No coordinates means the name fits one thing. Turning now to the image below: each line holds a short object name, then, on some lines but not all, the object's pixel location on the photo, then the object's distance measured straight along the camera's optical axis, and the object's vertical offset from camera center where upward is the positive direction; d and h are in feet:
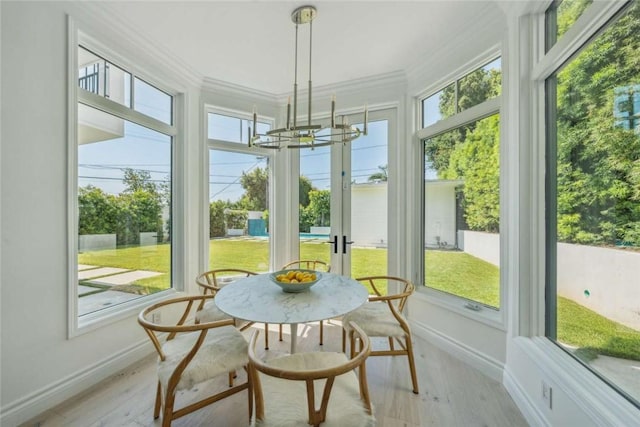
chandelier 5.82 +1.95
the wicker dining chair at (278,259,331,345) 10.46 -2.22
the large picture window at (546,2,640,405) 3.81 +0.18
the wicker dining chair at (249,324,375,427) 3.45 -2.76
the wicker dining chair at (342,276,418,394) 6.62 -2.71
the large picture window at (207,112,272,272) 11.29 +0.71
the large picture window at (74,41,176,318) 7.20 +0.84
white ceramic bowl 6.09 -1.62
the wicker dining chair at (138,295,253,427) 4.69 -2.72
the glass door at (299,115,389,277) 10.95 +0.44
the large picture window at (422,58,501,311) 7.71 +0.80
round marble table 4.98 -1.84
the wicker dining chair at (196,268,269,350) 7.39 -2.72
